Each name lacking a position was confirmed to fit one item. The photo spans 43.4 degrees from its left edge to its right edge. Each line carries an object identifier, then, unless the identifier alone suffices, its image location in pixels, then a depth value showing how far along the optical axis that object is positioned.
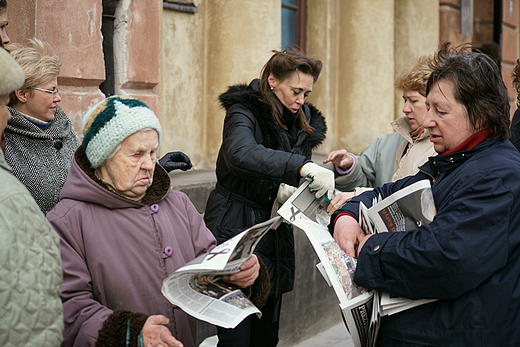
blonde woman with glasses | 2.58
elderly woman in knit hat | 2.04
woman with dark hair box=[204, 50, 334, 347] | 3.15
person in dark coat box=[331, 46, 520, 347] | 1.96
